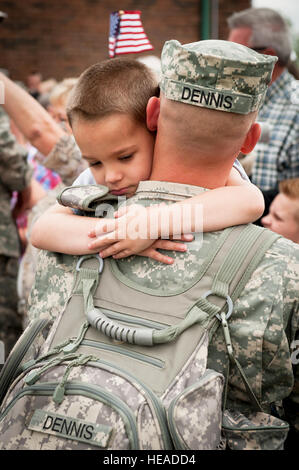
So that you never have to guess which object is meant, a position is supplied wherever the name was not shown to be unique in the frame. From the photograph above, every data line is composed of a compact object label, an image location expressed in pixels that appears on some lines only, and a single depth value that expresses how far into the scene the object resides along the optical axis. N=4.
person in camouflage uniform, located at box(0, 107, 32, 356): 3.60
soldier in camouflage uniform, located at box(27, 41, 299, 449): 1.33
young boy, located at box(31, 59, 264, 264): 1.40
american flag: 3.08
